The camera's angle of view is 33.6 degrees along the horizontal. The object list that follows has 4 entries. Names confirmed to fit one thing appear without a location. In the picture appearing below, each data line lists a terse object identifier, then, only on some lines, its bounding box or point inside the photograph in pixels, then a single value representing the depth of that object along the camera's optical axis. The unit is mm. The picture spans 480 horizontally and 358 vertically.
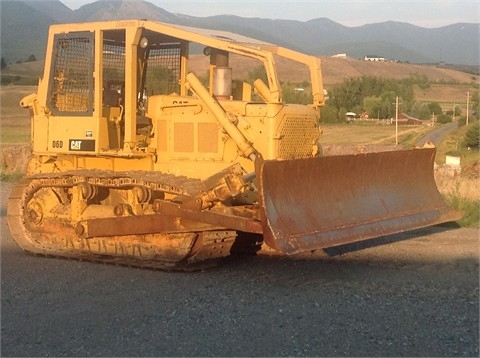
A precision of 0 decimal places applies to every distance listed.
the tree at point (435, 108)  80856
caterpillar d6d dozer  8961
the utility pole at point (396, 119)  50375
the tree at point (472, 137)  49312
